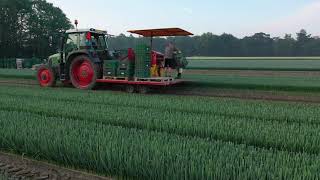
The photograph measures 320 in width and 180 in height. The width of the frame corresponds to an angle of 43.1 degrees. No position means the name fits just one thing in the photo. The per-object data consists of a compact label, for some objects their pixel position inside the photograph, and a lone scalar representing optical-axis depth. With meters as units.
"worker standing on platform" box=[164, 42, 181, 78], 14.09
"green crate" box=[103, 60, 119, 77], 14.22
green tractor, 14.75
